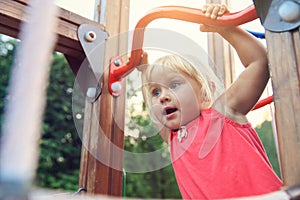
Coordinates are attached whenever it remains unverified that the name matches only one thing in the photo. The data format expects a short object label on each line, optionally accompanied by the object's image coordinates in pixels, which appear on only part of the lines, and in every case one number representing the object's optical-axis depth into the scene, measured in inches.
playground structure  24.2
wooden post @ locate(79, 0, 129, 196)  32.0
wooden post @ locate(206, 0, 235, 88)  41.1
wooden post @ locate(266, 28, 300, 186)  16.1
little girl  27.7
